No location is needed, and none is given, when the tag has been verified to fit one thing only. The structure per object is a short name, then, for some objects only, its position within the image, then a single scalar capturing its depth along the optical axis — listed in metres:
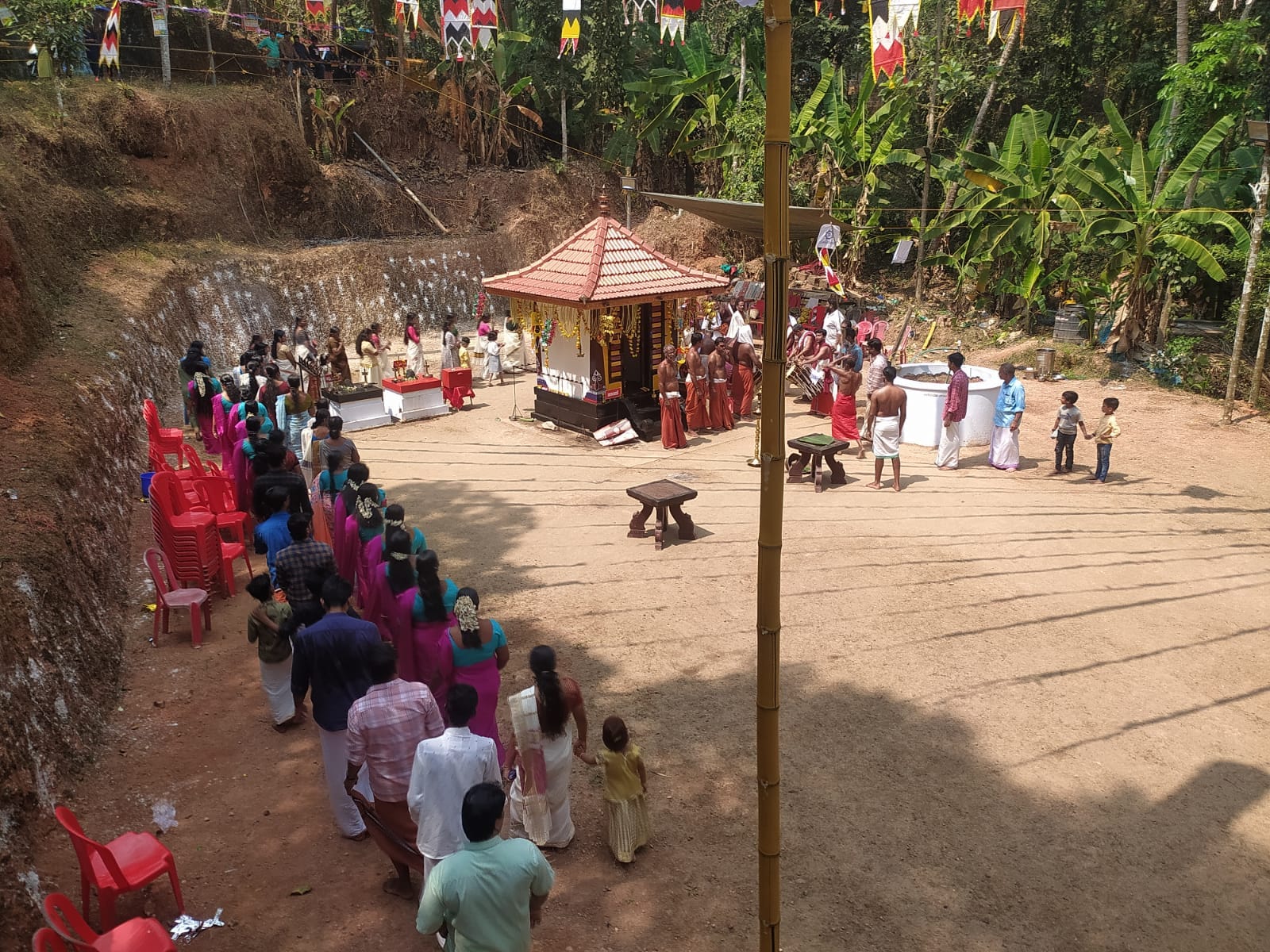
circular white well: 12.84
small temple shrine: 13.34
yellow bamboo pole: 3.18
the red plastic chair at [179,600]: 7.07
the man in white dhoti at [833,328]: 15.95
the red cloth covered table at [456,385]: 15.38
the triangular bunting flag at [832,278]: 15.43
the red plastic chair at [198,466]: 8.79
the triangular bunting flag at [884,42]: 14.91
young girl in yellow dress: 4.80
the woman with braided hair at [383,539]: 6.33
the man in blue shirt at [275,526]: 7.15
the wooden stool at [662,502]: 9.39
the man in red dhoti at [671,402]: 12.83
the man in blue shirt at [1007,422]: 11.41
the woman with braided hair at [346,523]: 7.14
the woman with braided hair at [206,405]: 11.84
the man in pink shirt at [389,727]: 4.16
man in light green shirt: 3.07
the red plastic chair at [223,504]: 8.52
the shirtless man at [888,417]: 10.71
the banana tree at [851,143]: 20.77
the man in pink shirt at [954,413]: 11.45
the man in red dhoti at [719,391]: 13.92
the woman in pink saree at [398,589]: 5.60
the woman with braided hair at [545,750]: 4.73
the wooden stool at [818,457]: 11.05
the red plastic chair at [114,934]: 3.61
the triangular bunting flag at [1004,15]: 13.88
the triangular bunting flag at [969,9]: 14.18
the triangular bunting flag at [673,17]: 15.82
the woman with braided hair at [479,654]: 4.93
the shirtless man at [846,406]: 12.23
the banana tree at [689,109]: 24.08
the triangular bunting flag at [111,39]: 17.81
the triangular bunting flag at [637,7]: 17.27
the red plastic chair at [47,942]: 3.25
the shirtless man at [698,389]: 13.71
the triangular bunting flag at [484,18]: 17.55
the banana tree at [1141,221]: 14.55
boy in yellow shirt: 10.88
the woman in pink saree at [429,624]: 5.30
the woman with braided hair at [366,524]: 6.70
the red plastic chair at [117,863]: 4.03
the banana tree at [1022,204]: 17.00
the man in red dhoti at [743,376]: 14.52
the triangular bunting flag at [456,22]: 16.92
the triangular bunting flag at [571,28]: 19.84
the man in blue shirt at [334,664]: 4.78
